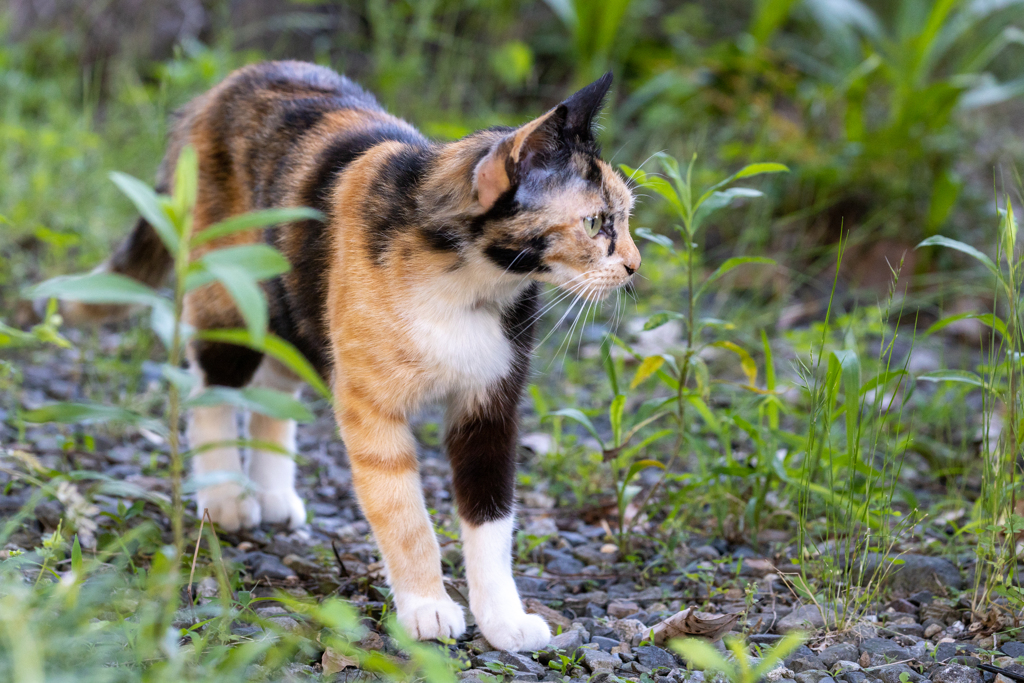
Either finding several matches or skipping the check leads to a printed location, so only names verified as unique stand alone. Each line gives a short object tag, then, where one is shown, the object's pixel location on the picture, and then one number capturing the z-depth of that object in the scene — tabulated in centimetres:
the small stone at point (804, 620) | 231
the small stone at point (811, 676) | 225
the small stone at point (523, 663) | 226
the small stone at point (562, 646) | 228
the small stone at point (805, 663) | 226
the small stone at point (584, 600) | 235
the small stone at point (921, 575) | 235
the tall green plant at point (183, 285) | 210
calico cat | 230
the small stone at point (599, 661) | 226
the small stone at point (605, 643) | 229
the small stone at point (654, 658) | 227
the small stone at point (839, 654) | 227
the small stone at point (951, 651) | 227
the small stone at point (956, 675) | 224
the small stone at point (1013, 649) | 226
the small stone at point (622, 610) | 234
